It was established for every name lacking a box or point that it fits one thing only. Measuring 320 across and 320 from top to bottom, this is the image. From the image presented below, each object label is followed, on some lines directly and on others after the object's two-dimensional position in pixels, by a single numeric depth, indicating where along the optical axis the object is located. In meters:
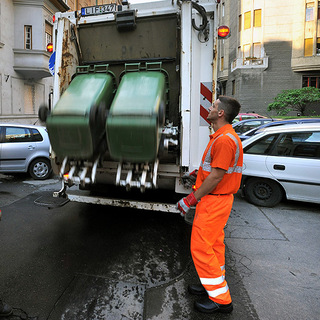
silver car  6.88
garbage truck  2.82
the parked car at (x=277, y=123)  7.50
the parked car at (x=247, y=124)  10.05
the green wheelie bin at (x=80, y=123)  2.84
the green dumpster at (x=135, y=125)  2.67
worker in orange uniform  2.30
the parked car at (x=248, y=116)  15.43
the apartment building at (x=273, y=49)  25.81
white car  4.95
